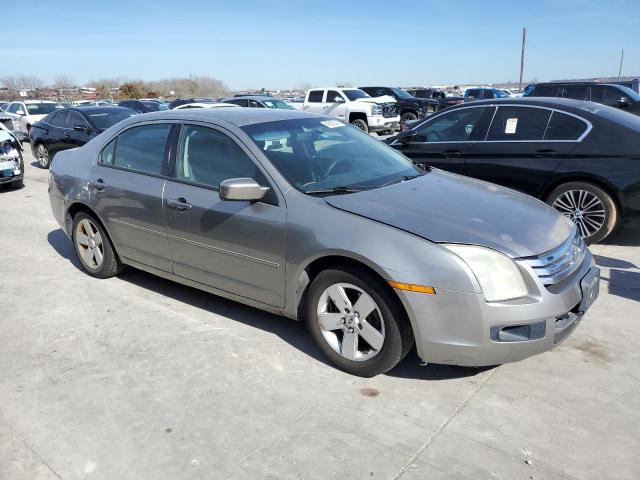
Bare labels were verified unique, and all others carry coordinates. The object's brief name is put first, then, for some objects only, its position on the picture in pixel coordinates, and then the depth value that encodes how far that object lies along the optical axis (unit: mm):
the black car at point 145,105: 23670
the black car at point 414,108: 23906
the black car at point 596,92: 14656
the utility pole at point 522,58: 44619
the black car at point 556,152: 5543
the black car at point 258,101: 18422
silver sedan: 2922
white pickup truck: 19438
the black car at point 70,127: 11227
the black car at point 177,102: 23720
